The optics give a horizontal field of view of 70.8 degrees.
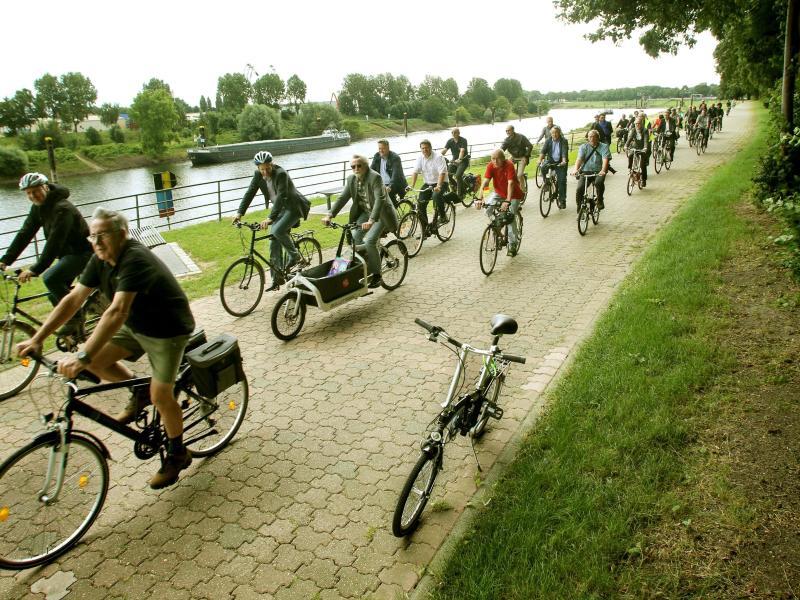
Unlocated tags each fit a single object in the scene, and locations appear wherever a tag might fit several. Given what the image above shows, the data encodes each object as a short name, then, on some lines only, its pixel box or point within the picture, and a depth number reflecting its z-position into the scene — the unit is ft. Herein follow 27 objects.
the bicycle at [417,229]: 33.73
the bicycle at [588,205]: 36.19
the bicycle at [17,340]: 17.88
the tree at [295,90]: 353.10
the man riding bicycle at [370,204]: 24.63
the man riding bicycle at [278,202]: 23.98
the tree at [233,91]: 340.59
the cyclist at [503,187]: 30.42
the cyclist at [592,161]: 36.78
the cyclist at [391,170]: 33.14
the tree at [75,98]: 270.67
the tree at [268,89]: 343.46
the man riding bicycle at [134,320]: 10.92
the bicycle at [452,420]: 10.77
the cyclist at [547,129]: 46.36
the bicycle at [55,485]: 10.42
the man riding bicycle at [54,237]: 18.06
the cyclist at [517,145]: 43.19
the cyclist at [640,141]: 49.67
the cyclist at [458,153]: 45.16
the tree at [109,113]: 280.10
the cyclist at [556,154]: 41.29
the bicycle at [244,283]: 23.24
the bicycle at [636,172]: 49.80
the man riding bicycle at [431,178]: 35.83
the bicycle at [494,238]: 28.37
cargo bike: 21.09
